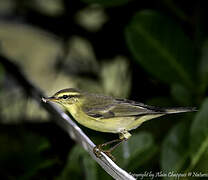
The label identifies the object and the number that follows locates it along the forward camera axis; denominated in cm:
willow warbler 471
